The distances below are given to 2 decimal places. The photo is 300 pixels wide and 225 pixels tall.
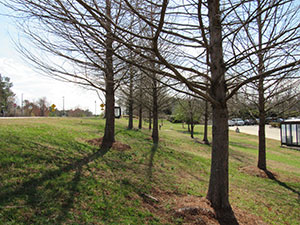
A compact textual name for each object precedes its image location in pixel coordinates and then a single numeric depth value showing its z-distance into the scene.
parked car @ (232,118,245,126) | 50.88
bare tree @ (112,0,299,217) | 3.88
